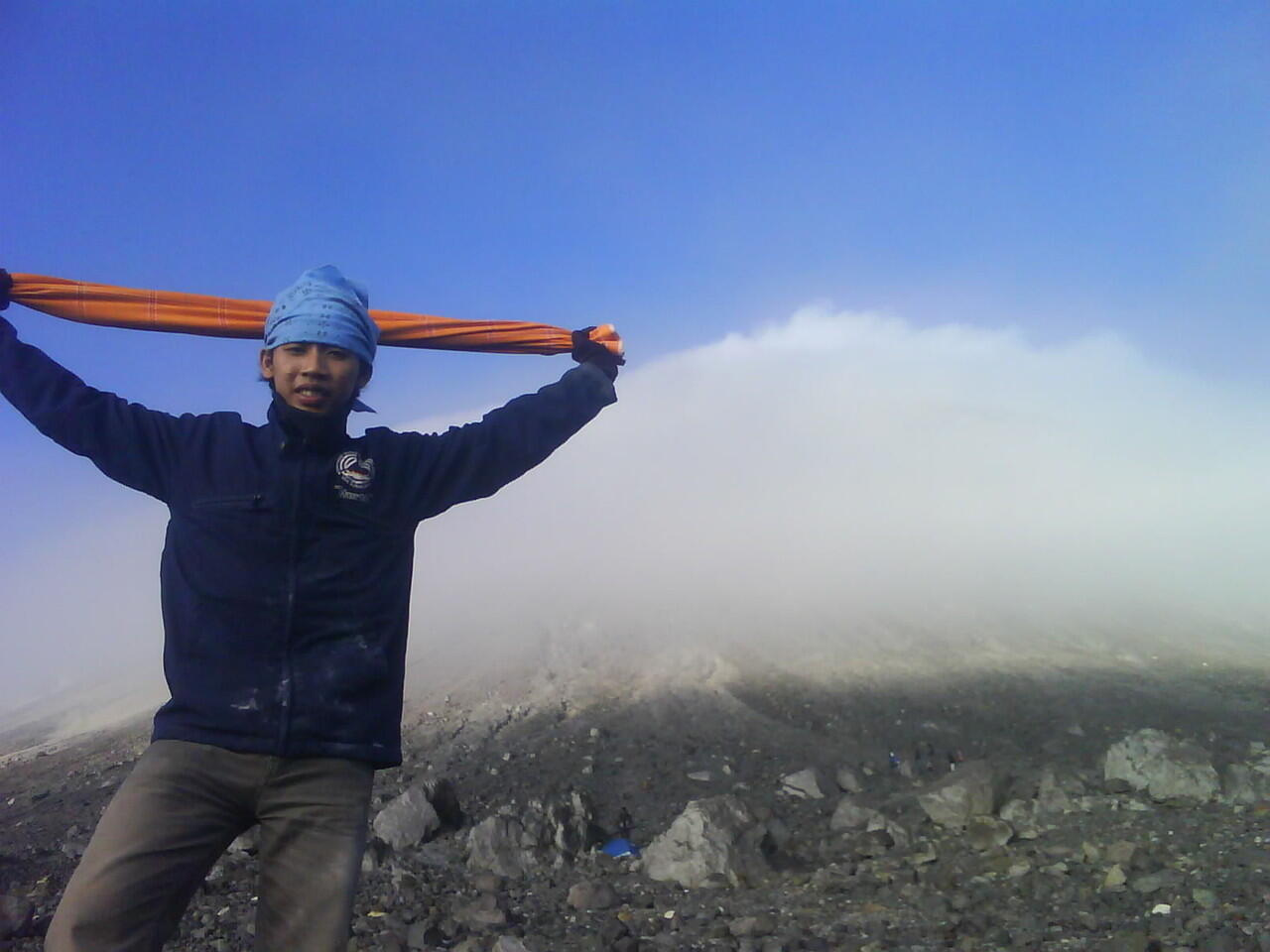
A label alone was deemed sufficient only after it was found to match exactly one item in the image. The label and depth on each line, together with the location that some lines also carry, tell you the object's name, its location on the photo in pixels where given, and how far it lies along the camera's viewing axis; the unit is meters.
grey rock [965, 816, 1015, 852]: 4.71
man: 2.14
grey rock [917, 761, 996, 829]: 4.96
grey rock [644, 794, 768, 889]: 4.45
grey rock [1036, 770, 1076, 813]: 5.06
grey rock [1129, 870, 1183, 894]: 4.05
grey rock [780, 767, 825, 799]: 5.43
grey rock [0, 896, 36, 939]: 3.81
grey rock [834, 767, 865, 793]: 5.56
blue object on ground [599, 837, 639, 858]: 4.83
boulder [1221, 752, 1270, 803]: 5.03
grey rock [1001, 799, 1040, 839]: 4.82
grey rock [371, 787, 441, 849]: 4.82
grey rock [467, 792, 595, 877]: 4.59
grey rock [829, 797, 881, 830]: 5.00
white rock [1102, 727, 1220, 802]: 5.13
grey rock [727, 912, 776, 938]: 3.87
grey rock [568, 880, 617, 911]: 4.21
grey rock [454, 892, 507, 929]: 4.01
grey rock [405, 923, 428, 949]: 3.85
